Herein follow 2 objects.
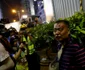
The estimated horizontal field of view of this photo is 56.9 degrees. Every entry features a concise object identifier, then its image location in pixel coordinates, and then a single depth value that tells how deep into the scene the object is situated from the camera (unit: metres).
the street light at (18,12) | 19.11
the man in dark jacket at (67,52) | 0.97
